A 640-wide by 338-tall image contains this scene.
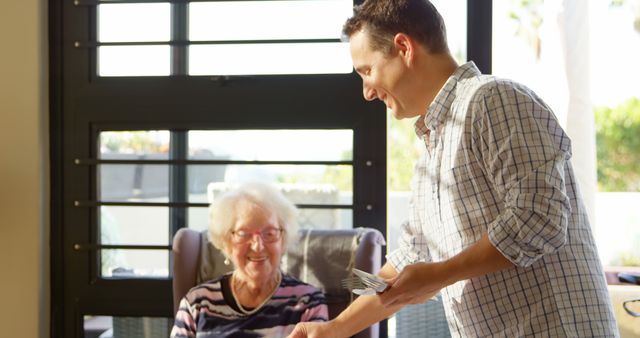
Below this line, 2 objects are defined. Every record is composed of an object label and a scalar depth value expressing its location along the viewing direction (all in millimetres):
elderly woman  2732
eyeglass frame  2816
